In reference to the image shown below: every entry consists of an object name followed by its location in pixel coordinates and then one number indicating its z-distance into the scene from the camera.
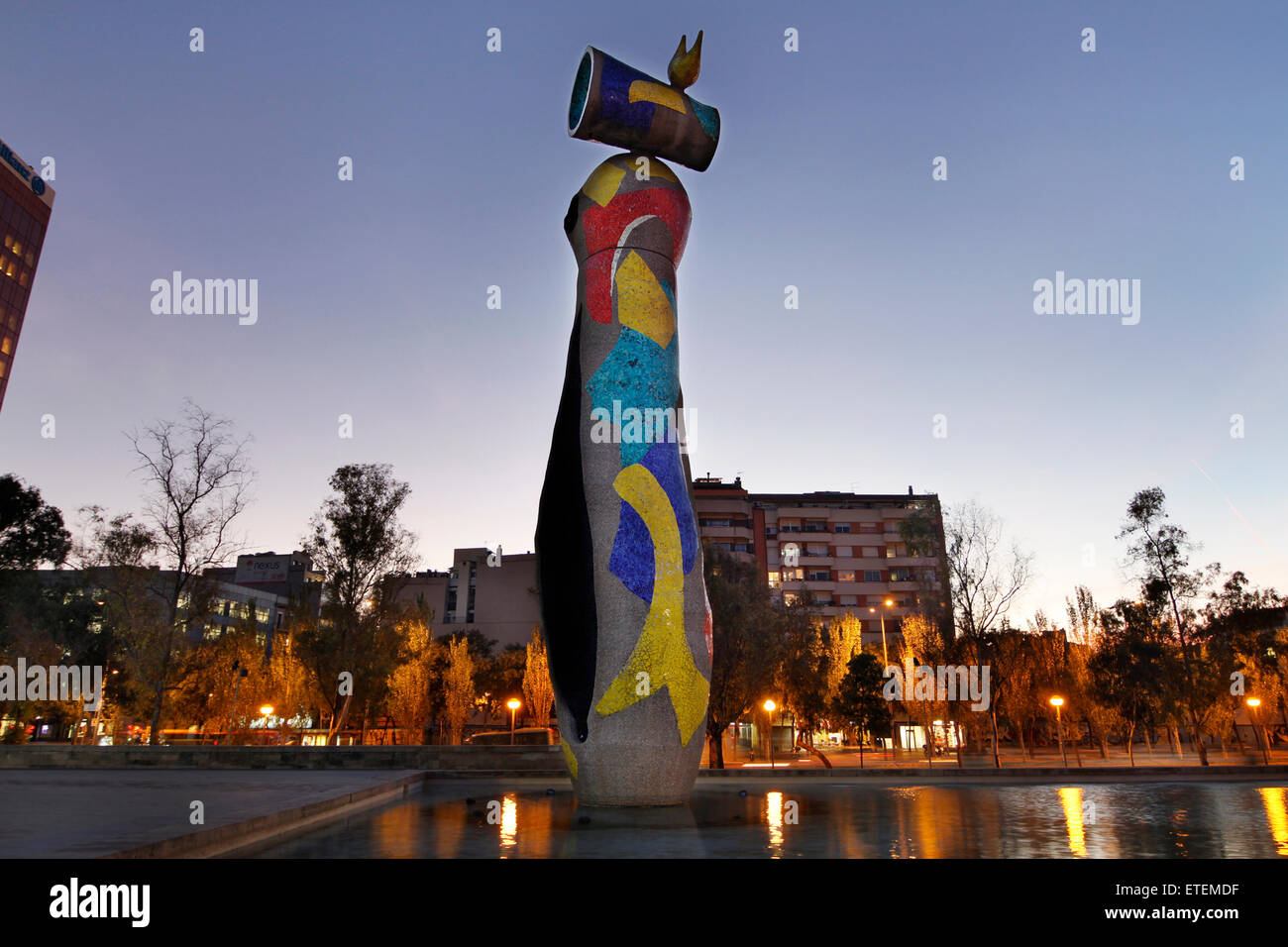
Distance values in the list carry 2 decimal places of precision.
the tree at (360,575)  34.69
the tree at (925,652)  37.88
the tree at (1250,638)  41.66
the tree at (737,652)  31.34
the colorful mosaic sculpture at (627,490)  13.05
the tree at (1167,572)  37.31
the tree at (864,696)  37.78
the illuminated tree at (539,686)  45.22
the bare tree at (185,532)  30.30
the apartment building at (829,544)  81.69
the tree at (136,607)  30.45
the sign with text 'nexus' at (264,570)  108.69
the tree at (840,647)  47.72
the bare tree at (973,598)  33.03
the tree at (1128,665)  40.94
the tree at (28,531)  48.38
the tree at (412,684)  42.84
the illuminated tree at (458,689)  46.52
